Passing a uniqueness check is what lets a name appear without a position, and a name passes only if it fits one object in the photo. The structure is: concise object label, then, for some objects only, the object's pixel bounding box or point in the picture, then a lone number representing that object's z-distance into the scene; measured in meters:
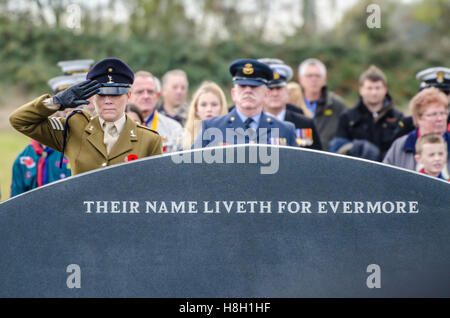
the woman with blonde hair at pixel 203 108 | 10.12
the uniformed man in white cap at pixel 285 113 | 10.27
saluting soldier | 6.18
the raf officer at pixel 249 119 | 7.27
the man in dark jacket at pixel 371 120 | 11.92
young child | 7.94
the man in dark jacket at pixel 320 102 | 13.55
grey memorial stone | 5.36
